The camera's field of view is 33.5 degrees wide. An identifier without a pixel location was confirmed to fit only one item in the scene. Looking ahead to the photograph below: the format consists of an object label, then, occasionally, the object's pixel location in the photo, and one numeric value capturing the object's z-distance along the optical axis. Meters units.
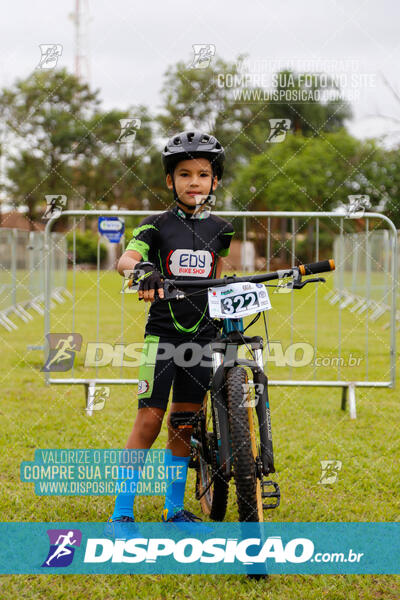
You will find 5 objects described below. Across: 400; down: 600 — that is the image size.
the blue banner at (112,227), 6.27
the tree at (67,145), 38.00
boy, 3.42
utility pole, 39.74
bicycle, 2.97
